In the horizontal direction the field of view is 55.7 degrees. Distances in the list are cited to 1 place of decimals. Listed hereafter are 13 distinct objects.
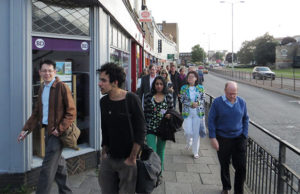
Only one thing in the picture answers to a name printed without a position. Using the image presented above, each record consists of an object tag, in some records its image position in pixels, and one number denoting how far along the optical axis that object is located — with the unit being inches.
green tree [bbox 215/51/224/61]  6974.9
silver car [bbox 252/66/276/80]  1339.9
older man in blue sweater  153.5
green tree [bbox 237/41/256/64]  3919.8
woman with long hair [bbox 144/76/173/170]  176.7
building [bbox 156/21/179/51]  4067.4
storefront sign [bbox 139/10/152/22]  589.0
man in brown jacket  132.3
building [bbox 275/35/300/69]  2815.0
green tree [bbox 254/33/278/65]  3216.0
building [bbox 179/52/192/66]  3806.6
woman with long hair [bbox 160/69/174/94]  285.6
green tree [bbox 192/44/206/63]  5290.4
